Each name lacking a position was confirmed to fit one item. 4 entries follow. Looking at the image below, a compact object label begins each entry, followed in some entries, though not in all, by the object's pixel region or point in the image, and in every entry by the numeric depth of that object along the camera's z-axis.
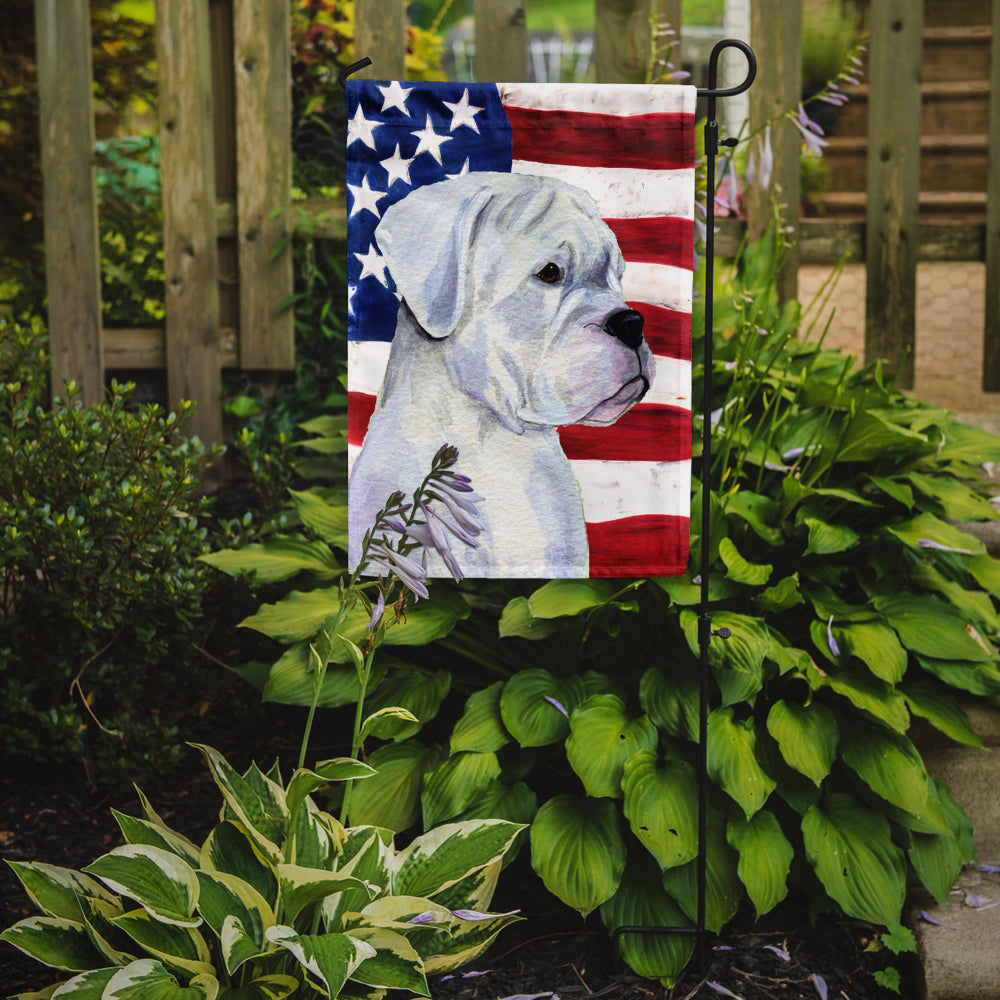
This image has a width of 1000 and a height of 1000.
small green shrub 2.36
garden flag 1.95
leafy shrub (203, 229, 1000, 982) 2.04
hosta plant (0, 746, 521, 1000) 1.56
